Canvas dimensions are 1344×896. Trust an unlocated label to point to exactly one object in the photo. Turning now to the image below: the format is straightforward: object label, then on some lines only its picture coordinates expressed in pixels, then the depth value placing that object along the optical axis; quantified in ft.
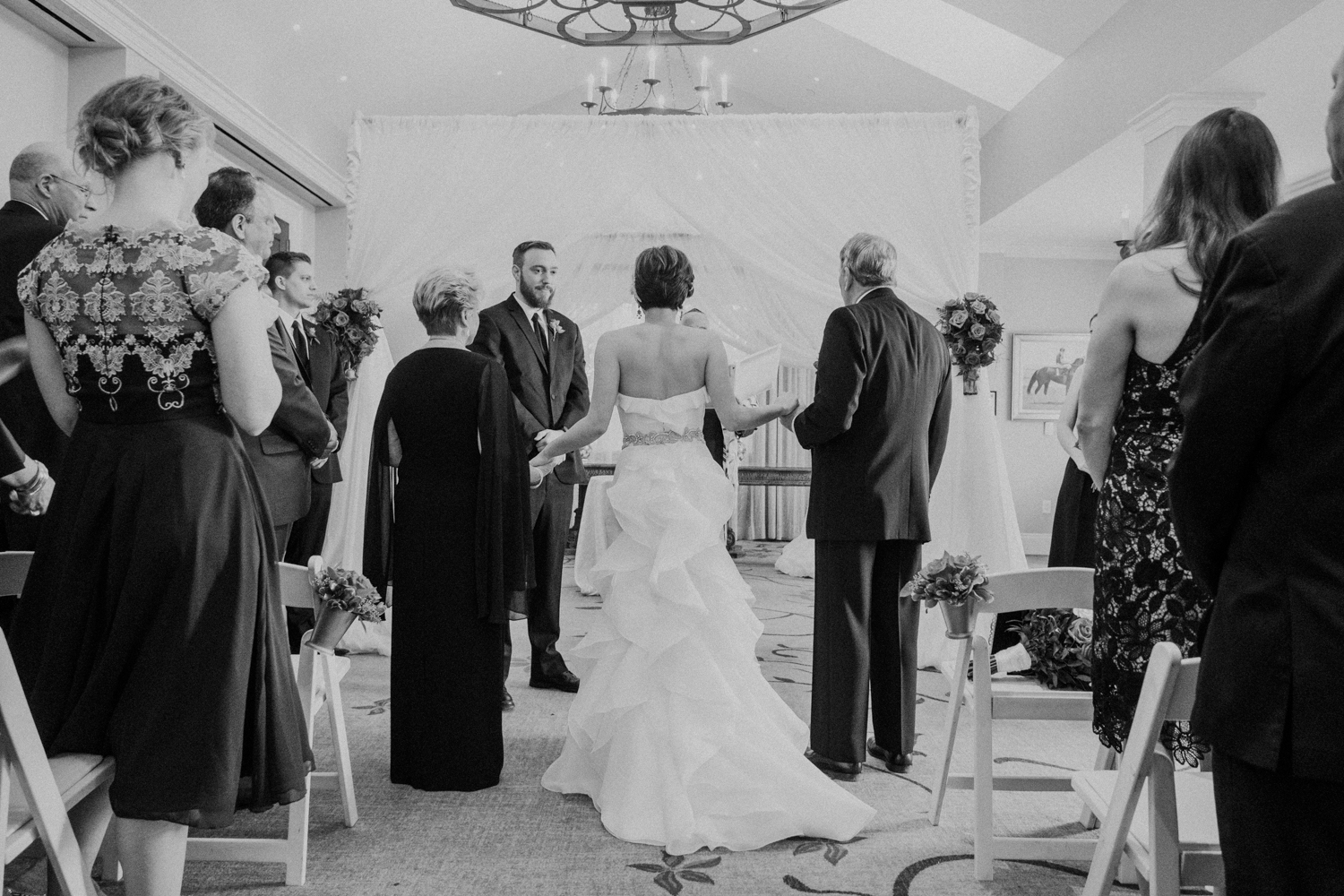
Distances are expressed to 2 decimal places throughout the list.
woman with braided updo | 6.02
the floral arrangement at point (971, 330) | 15.14
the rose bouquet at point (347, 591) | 8.18
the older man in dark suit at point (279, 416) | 9.97
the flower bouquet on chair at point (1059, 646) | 12.51
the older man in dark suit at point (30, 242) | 9.33
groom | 14.43
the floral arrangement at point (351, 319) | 16.29
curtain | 19.57
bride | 9.37
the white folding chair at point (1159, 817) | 4.83
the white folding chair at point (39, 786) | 4.96
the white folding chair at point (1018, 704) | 8.47
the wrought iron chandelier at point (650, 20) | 14.64
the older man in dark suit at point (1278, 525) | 3.54
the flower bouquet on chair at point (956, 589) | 8.52
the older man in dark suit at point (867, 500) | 10.81
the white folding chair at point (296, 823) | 8.10
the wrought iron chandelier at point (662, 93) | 20.99
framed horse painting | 34.17
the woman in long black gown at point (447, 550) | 10.41
